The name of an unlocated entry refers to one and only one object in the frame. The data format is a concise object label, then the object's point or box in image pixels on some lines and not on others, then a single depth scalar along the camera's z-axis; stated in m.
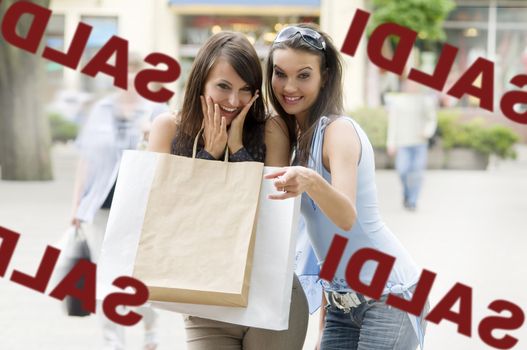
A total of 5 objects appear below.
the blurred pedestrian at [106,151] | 10.95
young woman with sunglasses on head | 5.39
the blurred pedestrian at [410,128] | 25.86
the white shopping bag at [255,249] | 5.07
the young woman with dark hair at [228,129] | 5.35
